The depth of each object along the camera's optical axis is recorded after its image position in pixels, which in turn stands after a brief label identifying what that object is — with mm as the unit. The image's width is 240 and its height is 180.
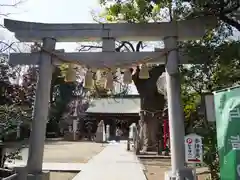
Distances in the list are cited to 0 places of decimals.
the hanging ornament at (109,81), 4808
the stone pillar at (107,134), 20070
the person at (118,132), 23025
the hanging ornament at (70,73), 4853
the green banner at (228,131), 2498
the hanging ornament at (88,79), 4860
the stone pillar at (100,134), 18019
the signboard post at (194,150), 3398
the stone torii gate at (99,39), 4449
